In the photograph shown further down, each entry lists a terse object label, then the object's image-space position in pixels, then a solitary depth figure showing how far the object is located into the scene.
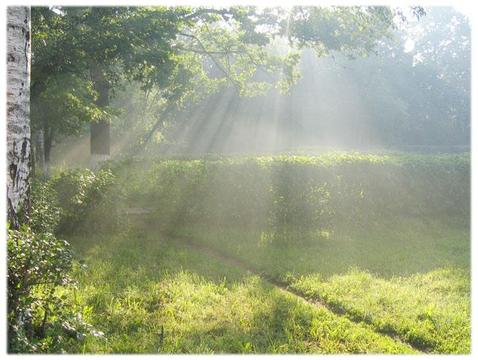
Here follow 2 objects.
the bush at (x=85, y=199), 11.50
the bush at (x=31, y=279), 4.48
